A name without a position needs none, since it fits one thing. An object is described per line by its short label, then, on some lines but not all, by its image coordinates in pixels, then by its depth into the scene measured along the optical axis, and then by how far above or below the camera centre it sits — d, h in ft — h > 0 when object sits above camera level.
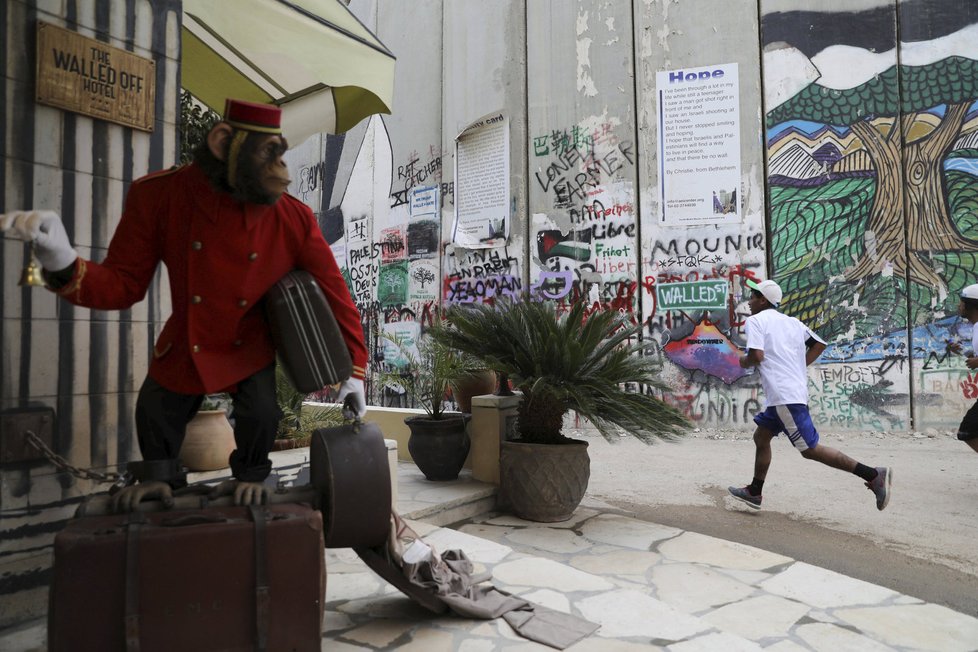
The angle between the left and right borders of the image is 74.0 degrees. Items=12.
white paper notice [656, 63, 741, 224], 29.14 +9.14
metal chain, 7.09 -1.32
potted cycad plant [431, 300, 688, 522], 15.30 -1.05
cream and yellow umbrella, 12.28 +6.37
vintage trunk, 5.83 -2.20
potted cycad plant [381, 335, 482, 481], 17.37 -1.97
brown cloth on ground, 8.29 -3.44
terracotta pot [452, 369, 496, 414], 19.54 -1.22
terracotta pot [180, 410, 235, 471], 12.77 -1.91
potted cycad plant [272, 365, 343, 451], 15.37 -1.88
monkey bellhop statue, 6.94 +0.79
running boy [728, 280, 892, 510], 15.90 -1.01
